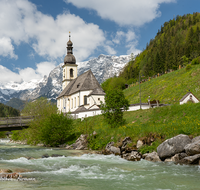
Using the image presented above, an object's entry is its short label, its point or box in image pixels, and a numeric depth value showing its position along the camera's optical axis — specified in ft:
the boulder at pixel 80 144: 86.01
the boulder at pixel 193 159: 47.35
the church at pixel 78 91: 169.48
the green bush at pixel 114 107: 90.68
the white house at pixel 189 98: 116.37
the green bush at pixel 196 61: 188.96
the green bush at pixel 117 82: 334.52
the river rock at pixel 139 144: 64.91
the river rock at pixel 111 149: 67.67
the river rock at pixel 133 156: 58.34
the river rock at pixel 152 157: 54.95
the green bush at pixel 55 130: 99.30
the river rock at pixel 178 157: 50.97
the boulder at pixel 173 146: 52.90
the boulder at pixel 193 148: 48.65
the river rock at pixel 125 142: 67.65
